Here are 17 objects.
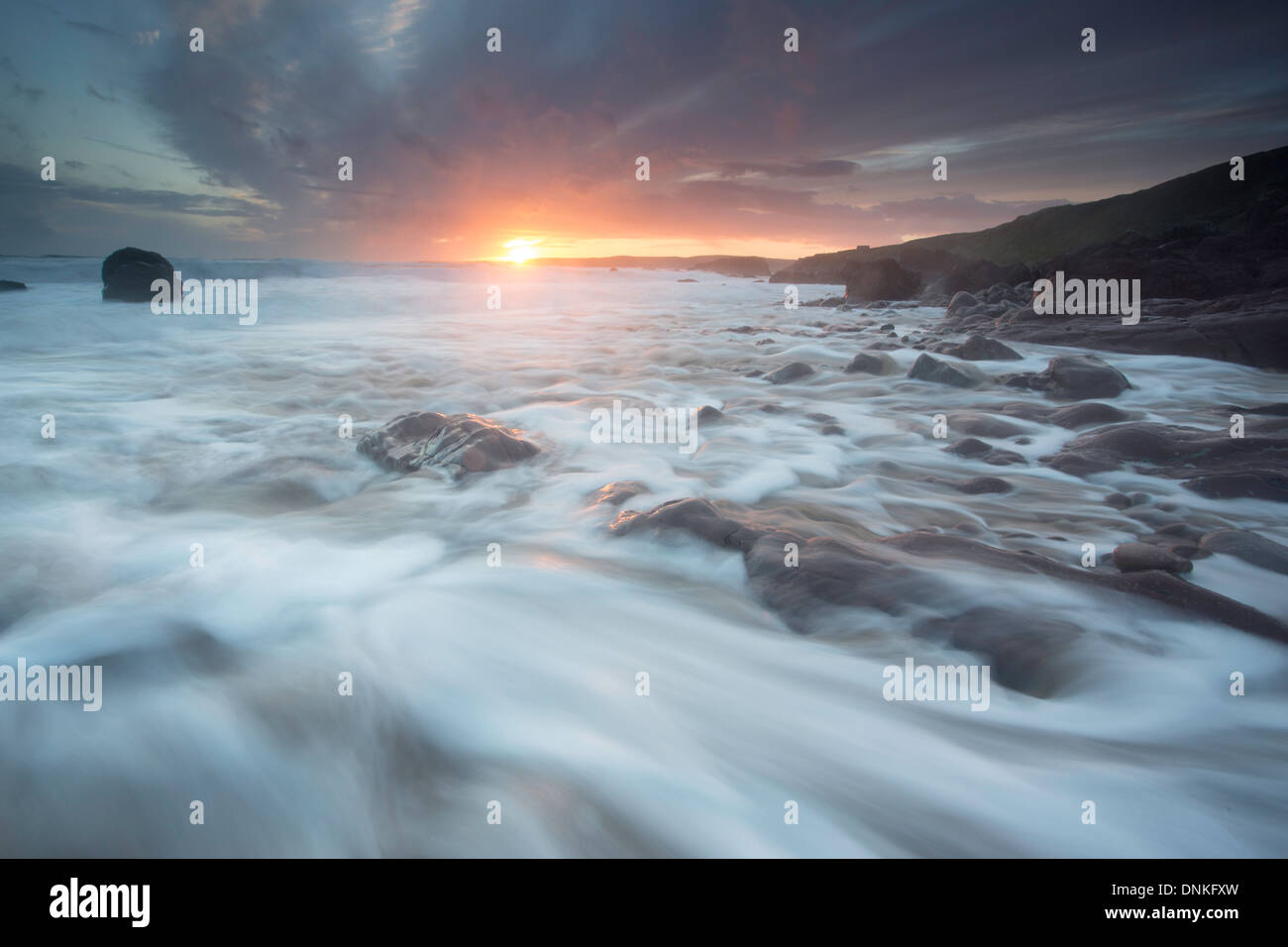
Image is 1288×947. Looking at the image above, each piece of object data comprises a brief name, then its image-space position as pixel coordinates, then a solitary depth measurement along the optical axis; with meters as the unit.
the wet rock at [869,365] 10.68
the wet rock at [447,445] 5.66
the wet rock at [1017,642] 2.77
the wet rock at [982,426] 6.78
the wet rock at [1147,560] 3.40
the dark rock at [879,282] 32.31
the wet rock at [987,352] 11.03
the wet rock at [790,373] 10.54
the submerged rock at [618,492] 4.94
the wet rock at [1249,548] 3.53
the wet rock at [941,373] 9.37
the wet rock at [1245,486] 4.59
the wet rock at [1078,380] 8.24
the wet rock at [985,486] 5.14
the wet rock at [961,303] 20.12
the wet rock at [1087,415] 7.00
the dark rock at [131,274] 19.14
